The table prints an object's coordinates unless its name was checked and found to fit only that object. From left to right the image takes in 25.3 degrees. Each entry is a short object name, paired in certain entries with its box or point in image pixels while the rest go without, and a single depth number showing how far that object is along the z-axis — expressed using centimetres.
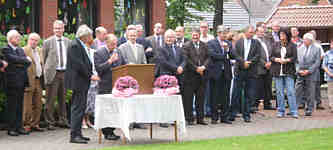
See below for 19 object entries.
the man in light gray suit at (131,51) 1578
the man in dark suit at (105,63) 1455
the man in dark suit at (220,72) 1733
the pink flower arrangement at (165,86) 1372
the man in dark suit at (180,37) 1814
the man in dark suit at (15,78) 1495
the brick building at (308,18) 4194
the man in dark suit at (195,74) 1683
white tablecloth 1319
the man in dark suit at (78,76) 1364
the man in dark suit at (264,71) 1984
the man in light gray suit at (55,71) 1605
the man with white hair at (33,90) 1563
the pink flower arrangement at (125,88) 1327
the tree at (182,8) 3516
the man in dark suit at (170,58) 1638
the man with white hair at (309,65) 1947
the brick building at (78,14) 1994
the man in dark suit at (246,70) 1764
